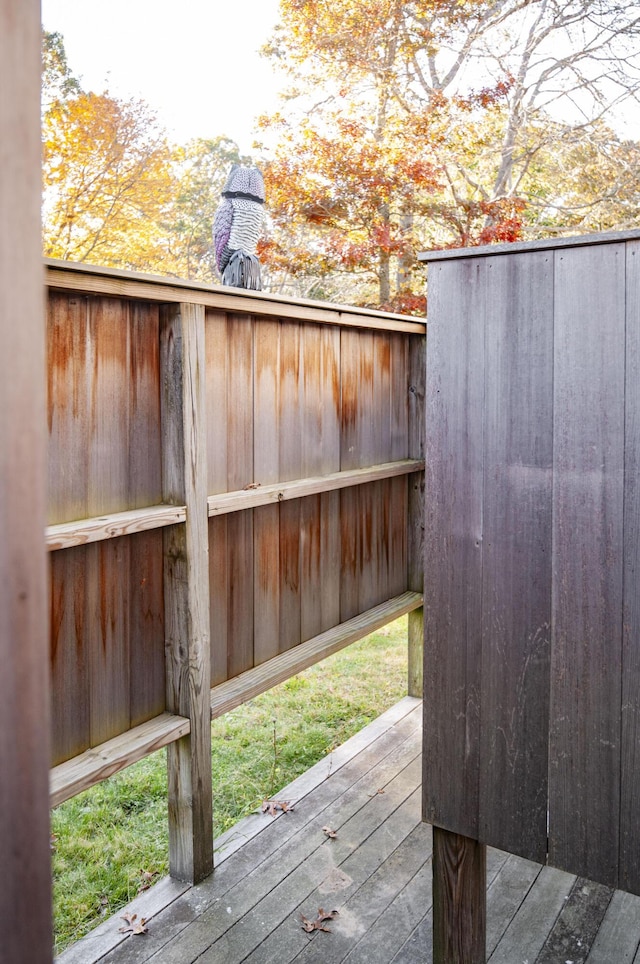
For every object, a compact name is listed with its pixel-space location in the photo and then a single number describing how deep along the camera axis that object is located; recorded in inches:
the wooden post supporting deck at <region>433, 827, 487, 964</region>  75.5
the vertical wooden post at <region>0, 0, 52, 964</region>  20.1
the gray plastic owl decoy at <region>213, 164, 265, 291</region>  108.7
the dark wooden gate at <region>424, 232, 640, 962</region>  64.7
